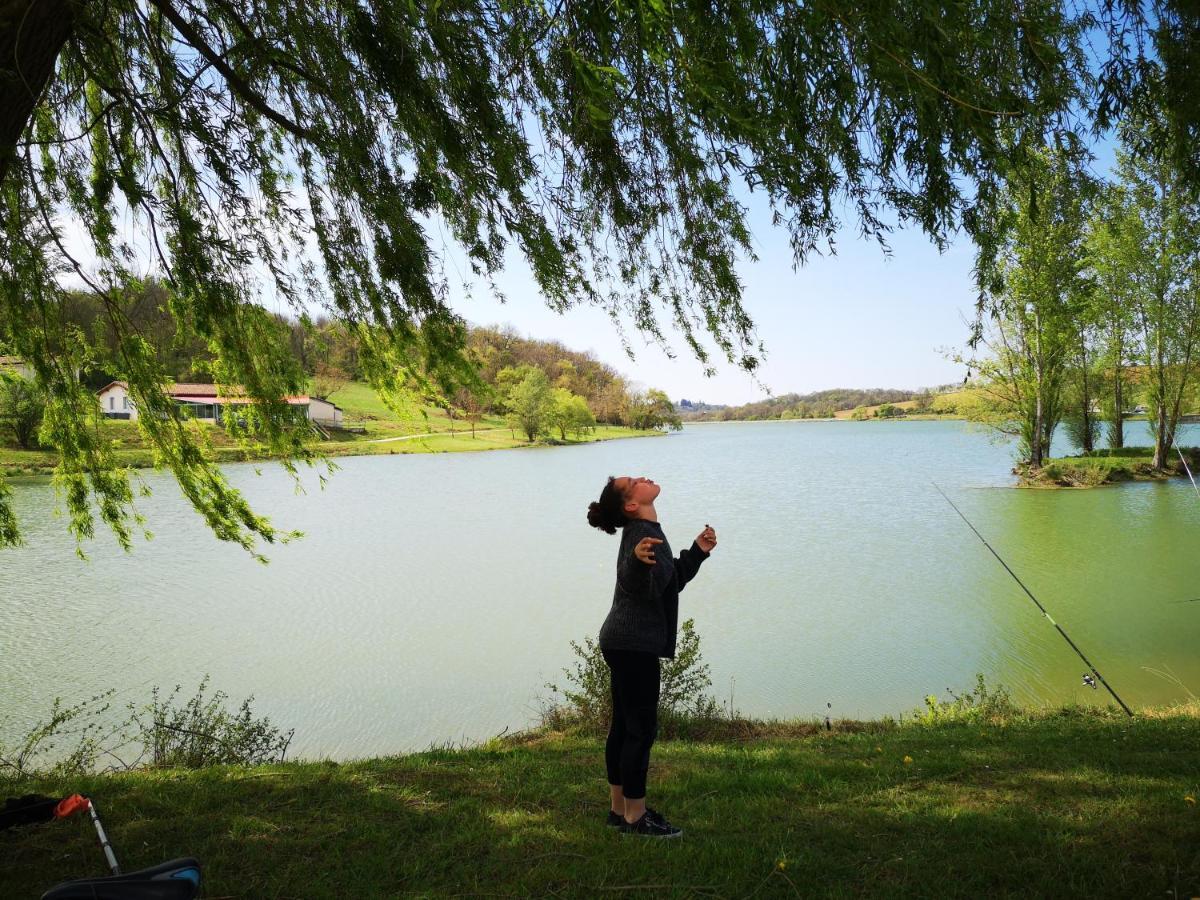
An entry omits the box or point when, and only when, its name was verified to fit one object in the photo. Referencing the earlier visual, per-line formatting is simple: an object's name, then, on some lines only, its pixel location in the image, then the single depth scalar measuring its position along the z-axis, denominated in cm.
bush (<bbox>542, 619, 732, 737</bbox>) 552
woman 262
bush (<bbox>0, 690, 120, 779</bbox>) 409
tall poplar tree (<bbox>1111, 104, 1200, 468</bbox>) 1738
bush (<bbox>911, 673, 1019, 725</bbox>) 552
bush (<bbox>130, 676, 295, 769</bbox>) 462
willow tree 244
